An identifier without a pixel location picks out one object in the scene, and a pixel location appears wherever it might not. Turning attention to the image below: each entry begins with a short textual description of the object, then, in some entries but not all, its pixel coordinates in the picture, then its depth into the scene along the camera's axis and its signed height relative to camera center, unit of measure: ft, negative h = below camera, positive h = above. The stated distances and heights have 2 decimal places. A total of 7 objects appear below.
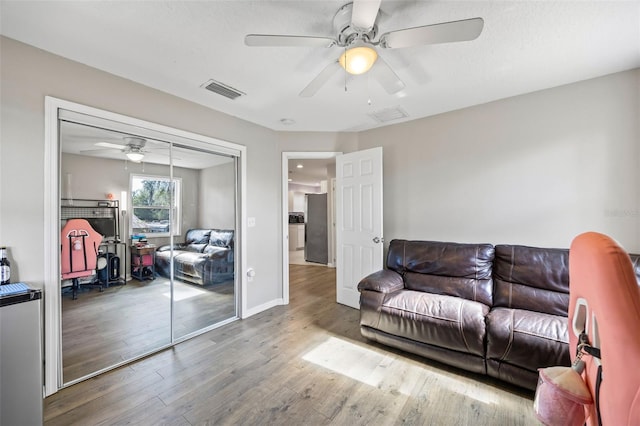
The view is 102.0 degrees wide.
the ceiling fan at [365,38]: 4.23 +3.22
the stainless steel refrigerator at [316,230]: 21.35 -1.21
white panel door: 10.85 -0.21
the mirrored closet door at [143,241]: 6.98 -0.84
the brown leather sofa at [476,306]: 6.01 -2.62
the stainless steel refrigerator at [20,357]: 4.69 -2.58
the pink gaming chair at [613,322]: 2.01 -0.88
